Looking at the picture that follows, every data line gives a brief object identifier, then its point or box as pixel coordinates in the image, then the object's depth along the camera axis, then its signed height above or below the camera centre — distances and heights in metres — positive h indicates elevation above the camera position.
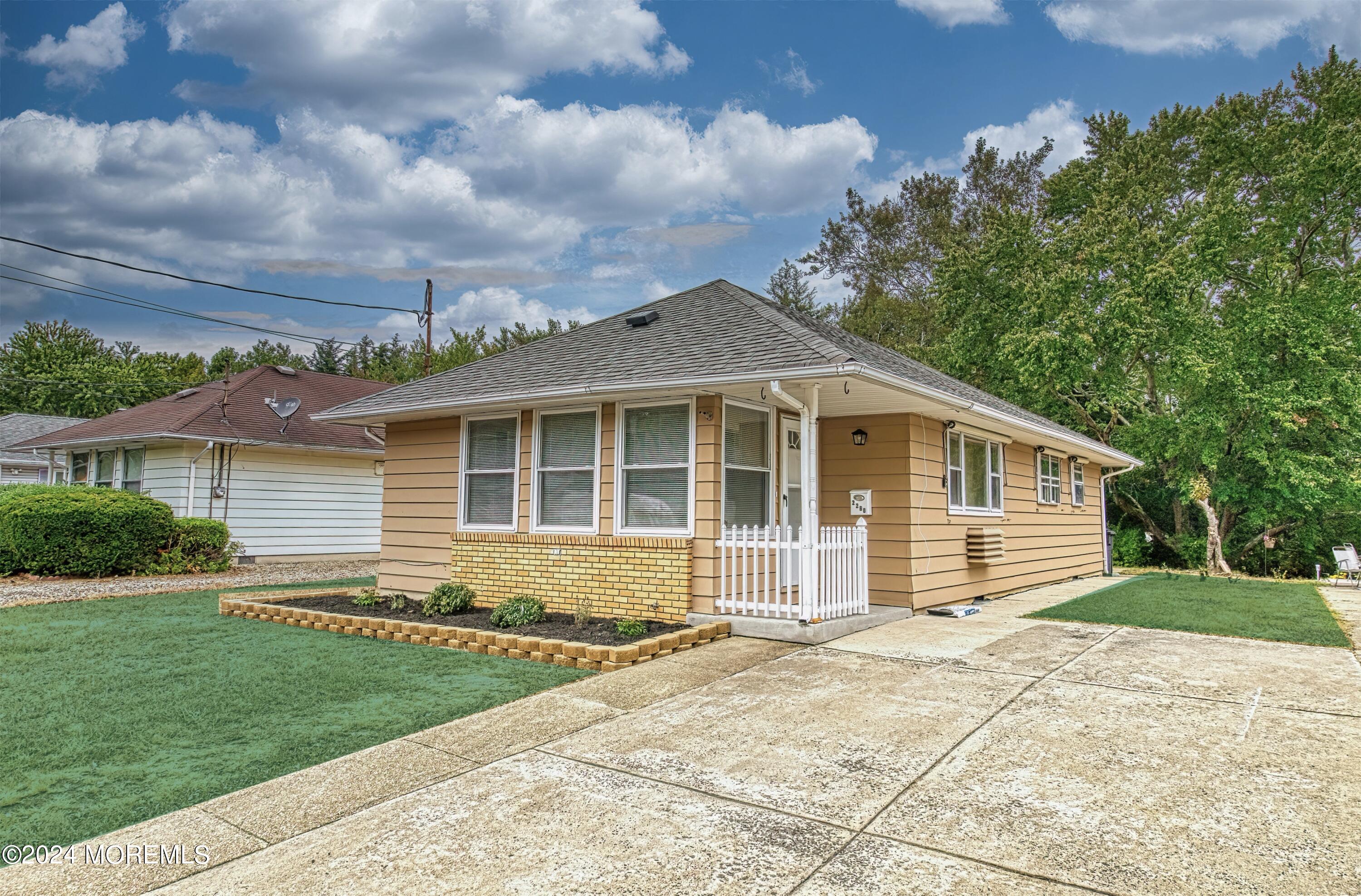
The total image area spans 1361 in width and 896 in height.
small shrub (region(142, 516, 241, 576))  14.02 -0.85
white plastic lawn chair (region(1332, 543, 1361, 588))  14.66 -0.91
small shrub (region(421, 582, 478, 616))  8.42 -1.04
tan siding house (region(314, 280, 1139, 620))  7.31 +0.43
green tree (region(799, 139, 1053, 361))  28.03 +10.55
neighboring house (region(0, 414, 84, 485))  23.06 +1.36
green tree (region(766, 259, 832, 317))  32.47 +9.45
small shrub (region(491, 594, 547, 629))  7.52 -1.06
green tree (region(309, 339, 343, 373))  57.41 +11.08
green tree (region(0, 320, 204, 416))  36.59 +6.50
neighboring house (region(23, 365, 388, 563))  15.76 +0.91
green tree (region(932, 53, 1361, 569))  17.64 +4.90
